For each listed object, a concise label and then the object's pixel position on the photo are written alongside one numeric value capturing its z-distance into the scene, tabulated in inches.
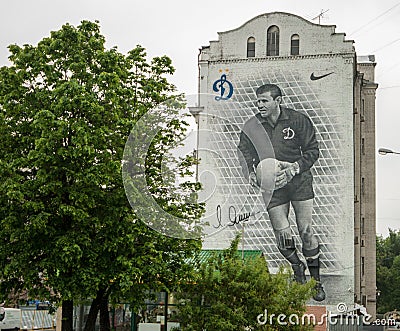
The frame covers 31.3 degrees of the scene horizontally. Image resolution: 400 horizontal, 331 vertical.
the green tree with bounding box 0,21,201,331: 866.1
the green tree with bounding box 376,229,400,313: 2751.0
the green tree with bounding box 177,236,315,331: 863.7
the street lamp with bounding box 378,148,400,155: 950.5
